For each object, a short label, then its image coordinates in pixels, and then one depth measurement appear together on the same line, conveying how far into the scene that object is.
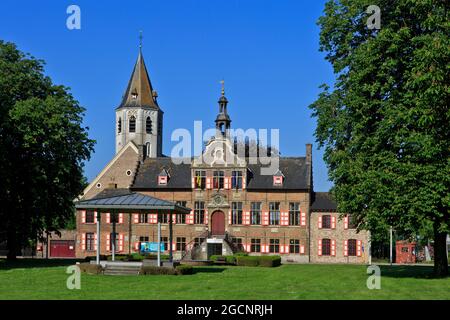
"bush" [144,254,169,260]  46.39
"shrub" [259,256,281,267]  44.47
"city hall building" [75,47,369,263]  57.25
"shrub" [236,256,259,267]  44.69
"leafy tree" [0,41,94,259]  39.22
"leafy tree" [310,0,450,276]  27.02
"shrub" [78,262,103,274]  30.86
